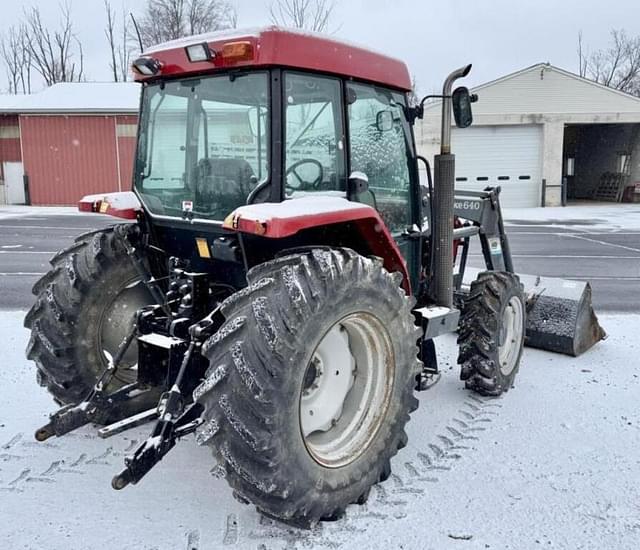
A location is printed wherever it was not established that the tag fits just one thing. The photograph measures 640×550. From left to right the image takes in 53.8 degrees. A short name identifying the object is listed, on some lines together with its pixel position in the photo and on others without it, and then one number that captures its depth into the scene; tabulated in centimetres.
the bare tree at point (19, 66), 4509
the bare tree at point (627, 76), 5194
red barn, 2283
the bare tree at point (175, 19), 3512
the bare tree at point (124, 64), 4173
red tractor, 276
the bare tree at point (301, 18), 2833
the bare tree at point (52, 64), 4378
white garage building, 2350
